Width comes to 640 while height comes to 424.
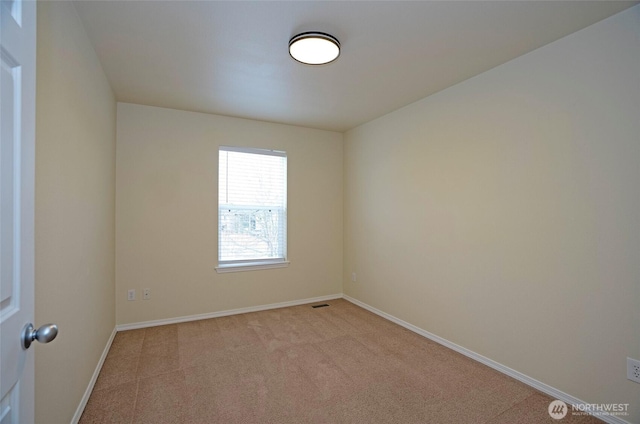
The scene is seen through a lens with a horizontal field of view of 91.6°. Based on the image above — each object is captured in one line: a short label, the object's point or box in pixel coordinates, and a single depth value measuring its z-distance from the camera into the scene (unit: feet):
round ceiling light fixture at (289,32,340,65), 6.95
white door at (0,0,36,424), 2.55
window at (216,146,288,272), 13.01
